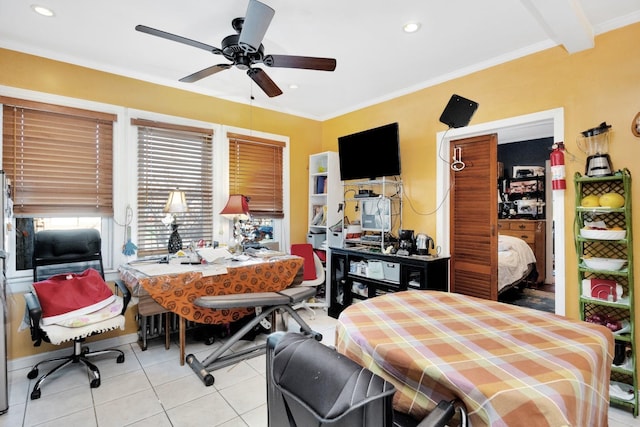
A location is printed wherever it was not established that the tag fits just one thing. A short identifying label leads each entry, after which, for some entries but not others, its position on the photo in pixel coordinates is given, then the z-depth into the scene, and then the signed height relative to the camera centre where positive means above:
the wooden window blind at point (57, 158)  2.71 +0.51
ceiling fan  1.84 +1.12
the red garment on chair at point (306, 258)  3.99 -0.56
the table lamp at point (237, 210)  3.55 +0.05
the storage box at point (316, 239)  4.54 -0.36
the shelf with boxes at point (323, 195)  4.28 +0.26
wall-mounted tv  3.53 +0.71
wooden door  3.16 -0.06
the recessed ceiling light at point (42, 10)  2.24 +1.45
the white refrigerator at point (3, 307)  2.09 -0.62
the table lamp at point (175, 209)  3.23 +0.06
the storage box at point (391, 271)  3.39 -0.62
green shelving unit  2.18 -0.41
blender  2.29 +0.48
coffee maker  3.40 -0.31
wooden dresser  5.35 -0.42
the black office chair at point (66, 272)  2.26 -0.59
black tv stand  3.14 -0.66
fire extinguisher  2.53 +0.37
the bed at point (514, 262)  4.07 -0.68
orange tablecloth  2.57 -0.61
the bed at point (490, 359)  0.82 -0.45
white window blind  3.32 +0.39
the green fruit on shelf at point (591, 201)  2.31 +0.09
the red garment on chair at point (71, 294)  2.36 -0.62
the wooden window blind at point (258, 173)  3.95 +0.54
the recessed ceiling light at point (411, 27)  2.42 +1.43
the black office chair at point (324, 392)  0.74 -0.45
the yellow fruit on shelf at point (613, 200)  2.21 +0.09
